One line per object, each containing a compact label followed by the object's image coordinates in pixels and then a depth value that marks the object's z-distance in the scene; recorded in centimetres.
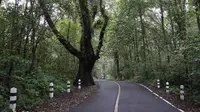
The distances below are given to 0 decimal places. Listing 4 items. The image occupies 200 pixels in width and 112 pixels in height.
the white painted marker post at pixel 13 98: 752
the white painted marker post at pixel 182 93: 1231
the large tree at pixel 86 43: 1888
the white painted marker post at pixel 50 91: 1212
